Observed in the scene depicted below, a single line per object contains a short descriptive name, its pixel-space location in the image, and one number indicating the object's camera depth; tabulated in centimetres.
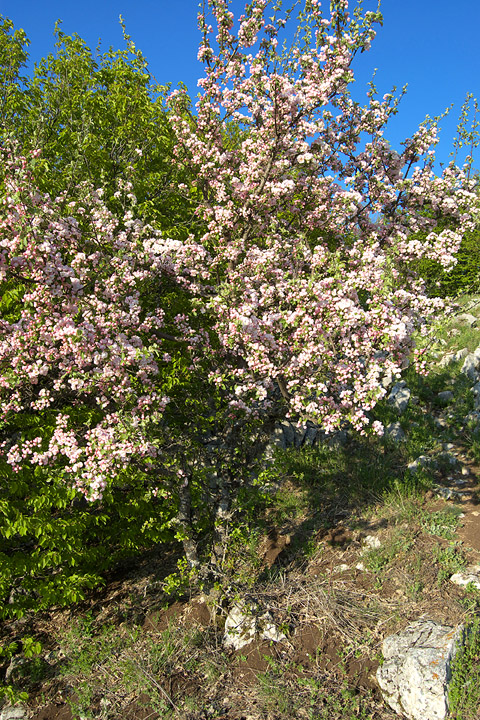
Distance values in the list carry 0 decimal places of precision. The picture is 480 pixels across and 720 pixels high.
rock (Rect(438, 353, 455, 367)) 1409
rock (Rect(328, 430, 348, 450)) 1129
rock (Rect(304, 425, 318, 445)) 1174
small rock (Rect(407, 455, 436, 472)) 948
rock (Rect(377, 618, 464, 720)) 480
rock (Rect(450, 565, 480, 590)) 621
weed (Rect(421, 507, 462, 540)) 729
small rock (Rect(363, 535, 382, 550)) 756
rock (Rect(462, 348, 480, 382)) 1291
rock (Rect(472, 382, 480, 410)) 1126
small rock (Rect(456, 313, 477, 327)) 1647
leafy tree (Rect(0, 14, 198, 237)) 933
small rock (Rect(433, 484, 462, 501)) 832
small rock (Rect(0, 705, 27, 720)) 617
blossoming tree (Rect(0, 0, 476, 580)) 528
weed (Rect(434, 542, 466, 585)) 642
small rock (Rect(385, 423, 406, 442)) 1082
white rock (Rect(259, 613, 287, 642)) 623
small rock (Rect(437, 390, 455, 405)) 1227
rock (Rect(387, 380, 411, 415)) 1213
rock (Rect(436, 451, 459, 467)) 957
